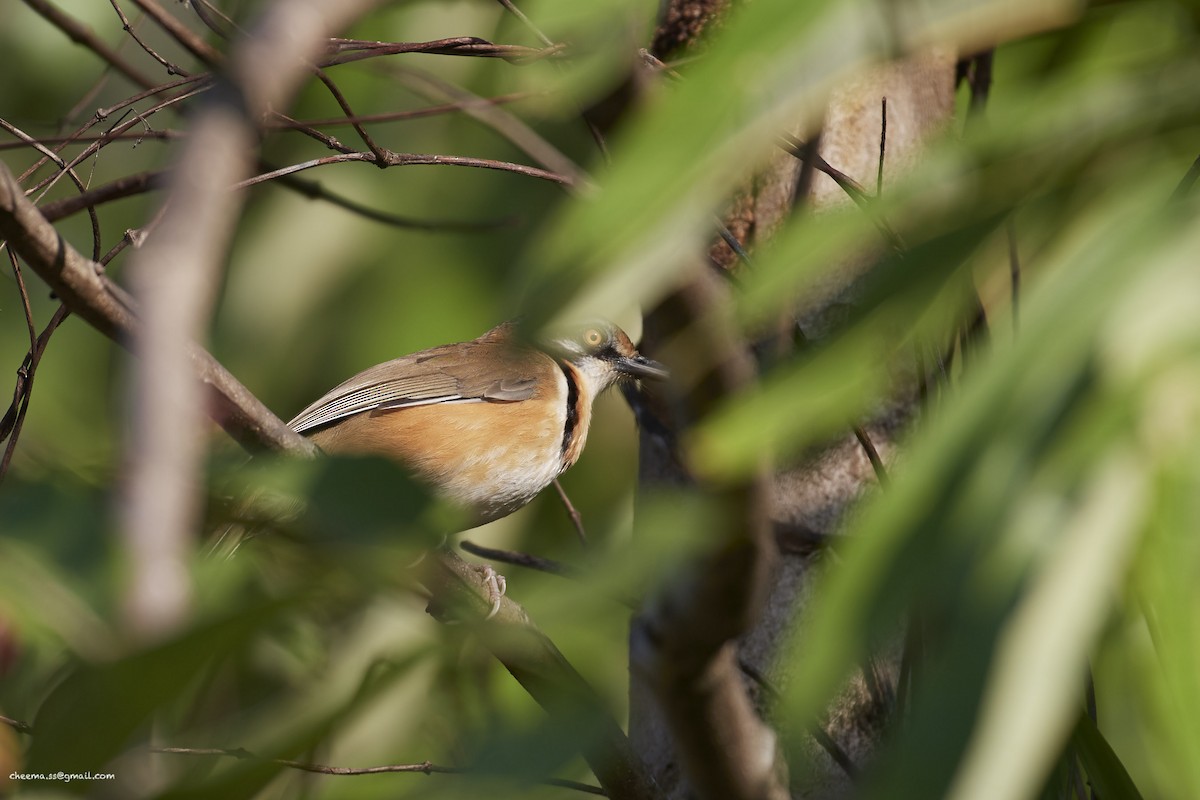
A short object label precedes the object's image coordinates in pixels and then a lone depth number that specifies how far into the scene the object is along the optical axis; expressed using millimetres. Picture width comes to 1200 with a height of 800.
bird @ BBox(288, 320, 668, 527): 9227
